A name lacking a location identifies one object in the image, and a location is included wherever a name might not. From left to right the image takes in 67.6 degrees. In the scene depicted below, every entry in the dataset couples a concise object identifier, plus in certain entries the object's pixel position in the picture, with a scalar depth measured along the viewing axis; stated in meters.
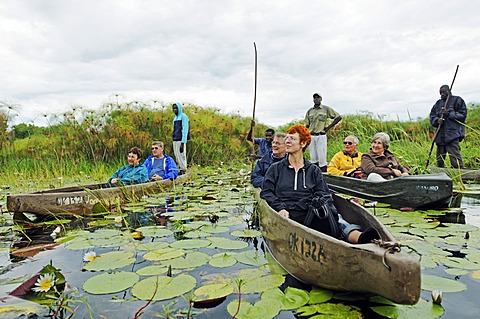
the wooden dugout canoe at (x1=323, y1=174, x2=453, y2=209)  4.46
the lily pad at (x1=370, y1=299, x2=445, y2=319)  1.94
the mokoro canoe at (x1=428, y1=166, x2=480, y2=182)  6.32
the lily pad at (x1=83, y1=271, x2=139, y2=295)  2.27
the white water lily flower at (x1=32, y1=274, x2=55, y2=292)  2.08
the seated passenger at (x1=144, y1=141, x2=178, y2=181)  6.73
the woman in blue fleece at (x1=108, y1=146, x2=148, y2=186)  5.75
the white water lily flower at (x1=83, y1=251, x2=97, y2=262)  2.69
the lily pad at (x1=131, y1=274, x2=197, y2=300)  2.17
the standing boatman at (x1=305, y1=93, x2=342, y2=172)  8.48
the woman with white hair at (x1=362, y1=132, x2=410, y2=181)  5.20
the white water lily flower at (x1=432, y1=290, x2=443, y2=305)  2.06
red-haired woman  2.87
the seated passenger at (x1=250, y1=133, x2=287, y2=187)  4.85
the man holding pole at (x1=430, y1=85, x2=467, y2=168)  6.62
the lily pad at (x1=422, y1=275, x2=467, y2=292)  2.24
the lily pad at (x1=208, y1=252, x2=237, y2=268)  2.73
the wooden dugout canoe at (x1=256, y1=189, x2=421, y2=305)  1.68
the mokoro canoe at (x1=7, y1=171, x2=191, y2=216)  4.05
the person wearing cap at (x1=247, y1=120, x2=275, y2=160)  7.27
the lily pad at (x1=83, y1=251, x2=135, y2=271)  2.72
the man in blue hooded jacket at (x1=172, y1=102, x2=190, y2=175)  8.56
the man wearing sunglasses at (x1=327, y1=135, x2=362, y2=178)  5.80
